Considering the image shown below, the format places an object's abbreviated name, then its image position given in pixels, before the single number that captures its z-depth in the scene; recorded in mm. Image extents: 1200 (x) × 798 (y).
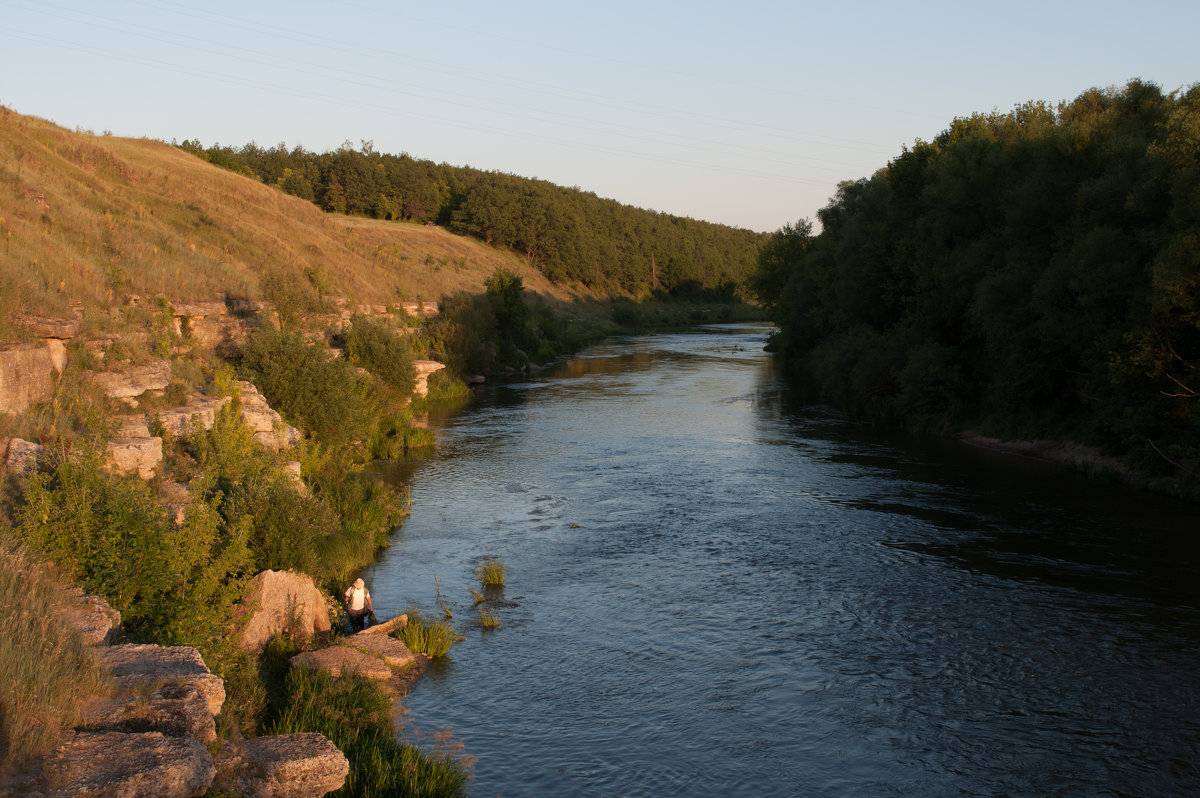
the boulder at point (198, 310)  22502
